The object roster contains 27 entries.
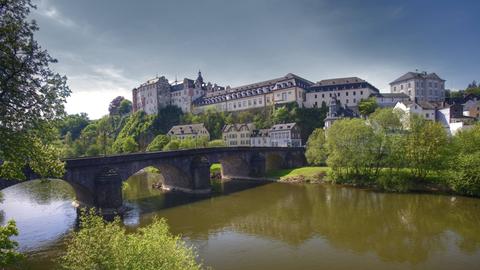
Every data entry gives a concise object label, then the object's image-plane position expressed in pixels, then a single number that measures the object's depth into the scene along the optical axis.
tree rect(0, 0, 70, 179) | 9.11
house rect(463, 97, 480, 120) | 75.38
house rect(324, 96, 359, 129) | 79.09
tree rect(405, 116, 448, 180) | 41.16
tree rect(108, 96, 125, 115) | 174.88
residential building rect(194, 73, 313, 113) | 100.12
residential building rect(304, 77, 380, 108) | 93.75
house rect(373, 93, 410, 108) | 90.75
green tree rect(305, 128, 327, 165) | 56.19
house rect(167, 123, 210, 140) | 97.53
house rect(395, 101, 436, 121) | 74.12
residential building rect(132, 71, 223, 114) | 127.69
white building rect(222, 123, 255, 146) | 93.00
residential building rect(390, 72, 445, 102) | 95.06
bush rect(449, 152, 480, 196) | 36.22
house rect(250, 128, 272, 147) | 88.75
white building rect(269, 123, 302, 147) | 82.06
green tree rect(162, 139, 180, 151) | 77.00
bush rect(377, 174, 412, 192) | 42.03
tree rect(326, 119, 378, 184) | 45.84
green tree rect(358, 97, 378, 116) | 84.69
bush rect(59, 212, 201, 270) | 11.72
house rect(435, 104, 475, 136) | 68.04
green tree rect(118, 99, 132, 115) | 170.48
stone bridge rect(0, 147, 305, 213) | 34.16
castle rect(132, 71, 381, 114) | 96.00
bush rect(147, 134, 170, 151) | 87.41
